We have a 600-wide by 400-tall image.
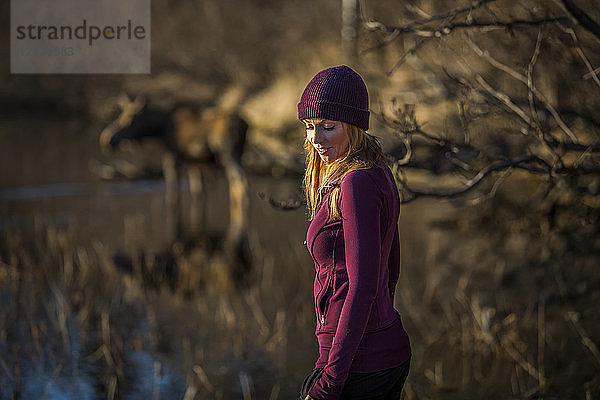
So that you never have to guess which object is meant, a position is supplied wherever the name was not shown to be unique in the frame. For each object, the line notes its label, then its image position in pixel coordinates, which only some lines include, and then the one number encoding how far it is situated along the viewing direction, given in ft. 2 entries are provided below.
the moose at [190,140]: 96.99
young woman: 18.24
